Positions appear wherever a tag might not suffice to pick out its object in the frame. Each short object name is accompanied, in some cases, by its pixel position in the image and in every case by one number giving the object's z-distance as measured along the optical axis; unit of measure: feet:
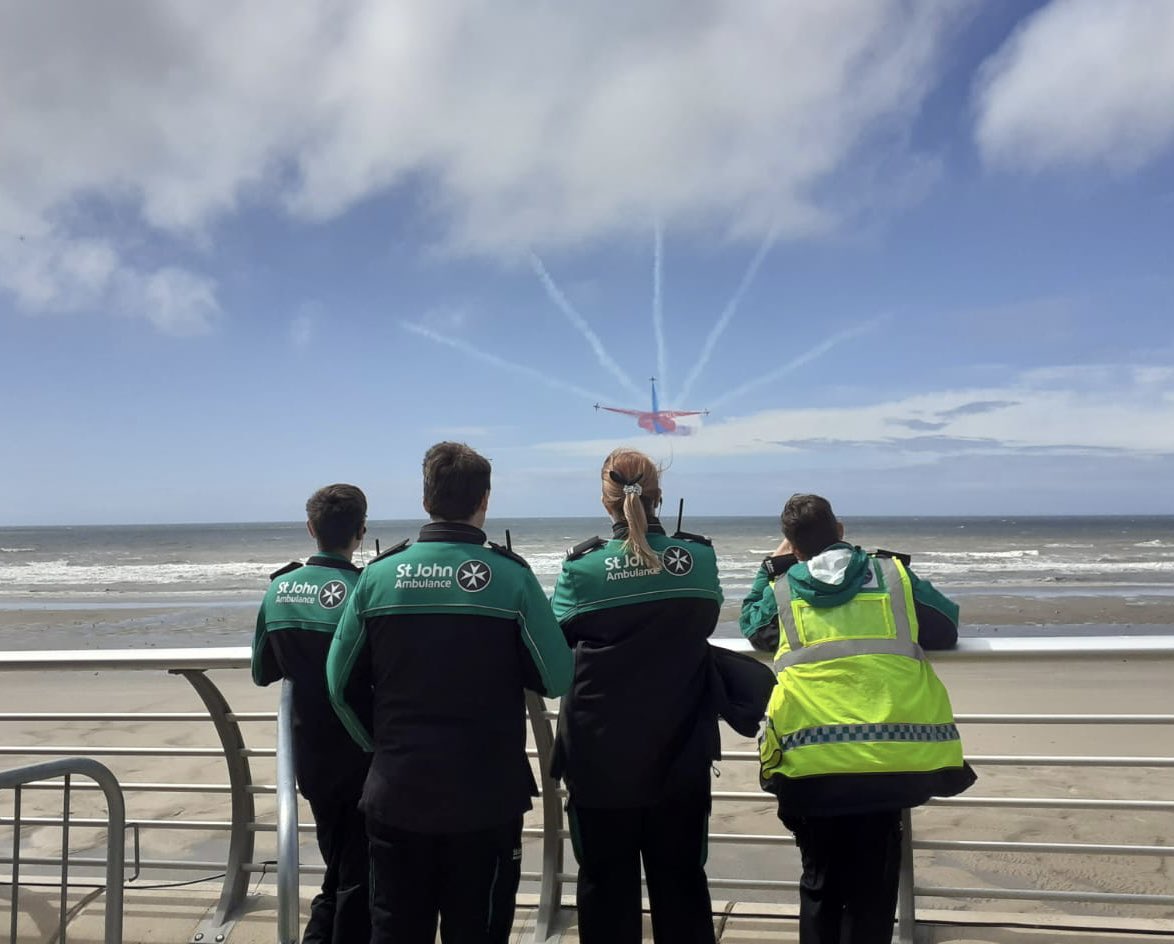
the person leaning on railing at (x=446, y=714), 7.55
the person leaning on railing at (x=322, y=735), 9.02
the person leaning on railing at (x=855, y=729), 7.98
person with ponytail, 8.22
